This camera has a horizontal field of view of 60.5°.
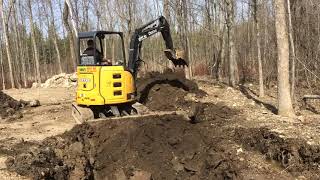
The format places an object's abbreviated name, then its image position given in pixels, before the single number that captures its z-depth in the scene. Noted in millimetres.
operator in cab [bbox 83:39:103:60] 7261
